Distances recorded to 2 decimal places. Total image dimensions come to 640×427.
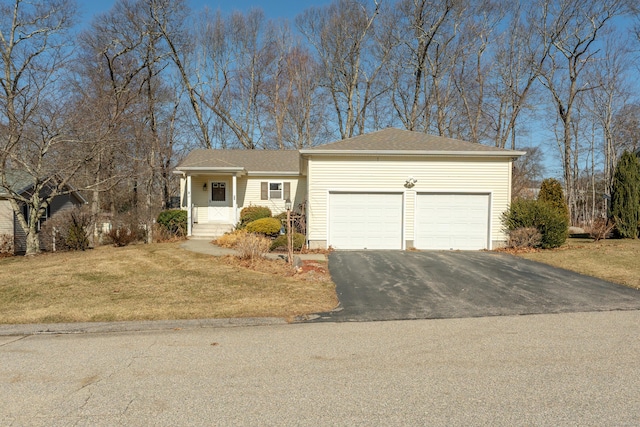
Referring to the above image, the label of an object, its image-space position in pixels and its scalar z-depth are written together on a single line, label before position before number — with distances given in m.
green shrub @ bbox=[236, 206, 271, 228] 18.42
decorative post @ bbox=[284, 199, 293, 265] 10.43
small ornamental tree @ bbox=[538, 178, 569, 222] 17.14
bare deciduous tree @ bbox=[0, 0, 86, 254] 13.60
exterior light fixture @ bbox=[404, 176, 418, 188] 14.27
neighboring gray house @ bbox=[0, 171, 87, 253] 17.94
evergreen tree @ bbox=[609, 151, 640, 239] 17.14
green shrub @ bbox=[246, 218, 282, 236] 16.39
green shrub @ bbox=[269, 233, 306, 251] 13.88
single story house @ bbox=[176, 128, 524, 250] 14.34
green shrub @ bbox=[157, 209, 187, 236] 18.09
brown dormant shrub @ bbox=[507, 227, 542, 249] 13.93
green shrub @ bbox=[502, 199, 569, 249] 13.88
